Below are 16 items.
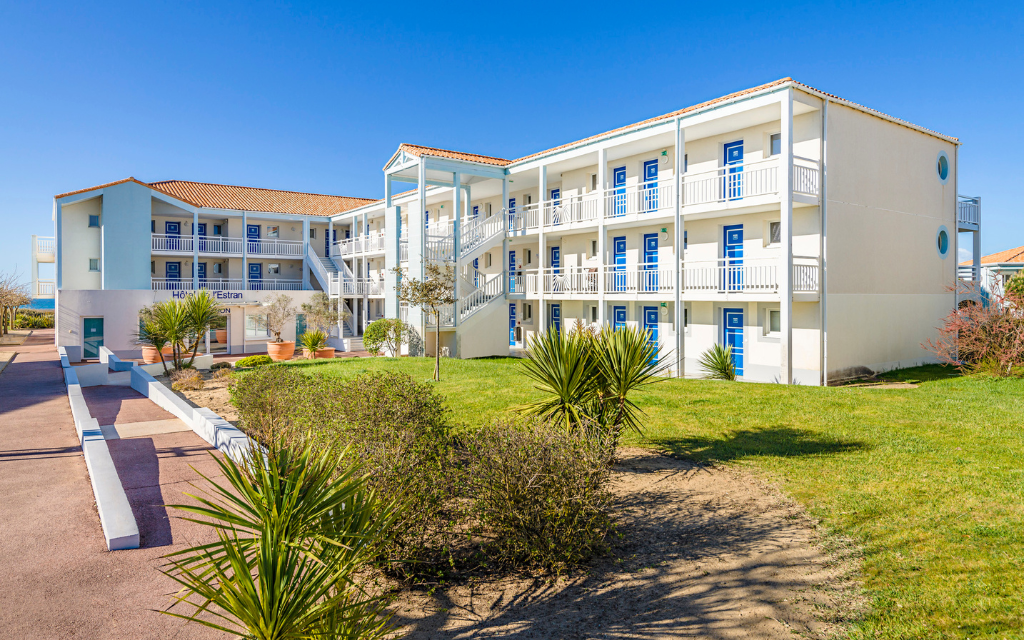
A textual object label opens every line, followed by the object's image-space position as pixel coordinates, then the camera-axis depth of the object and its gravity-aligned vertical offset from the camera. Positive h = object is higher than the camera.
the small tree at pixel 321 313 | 30.38 +0.19
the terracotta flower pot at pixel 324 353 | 27.27 -1.64
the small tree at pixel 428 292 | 18.14 +0.76
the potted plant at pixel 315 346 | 26.67 -1.30
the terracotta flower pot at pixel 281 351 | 27.80 -1.58
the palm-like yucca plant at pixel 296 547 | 3.05 -1.29
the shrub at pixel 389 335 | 22.88 -0.70
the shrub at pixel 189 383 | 16.64 -1.83
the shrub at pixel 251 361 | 21.83 -1.66
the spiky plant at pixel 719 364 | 16.86 -1.36
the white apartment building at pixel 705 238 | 17.05 +2.80
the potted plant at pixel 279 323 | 27.84 -0.32
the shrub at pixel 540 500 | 4.93 -1.51
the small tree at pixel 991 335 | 14.88 -0.49
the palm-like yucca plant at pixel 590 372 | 6.95 -0.66
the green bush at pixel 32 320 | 45.81 -0.24
